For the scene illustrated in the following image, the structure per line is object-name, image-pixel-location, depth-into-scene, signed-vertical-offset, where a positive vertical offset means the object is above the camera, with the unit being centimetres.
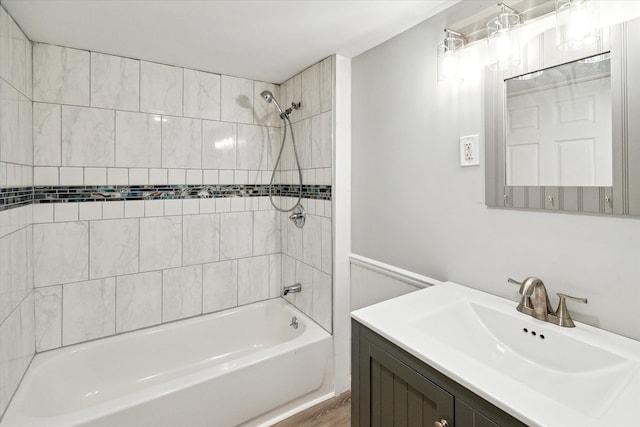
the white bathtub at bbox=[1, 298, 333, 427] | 153 -94
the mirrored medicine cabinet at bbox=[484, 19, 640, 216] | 98 +30
